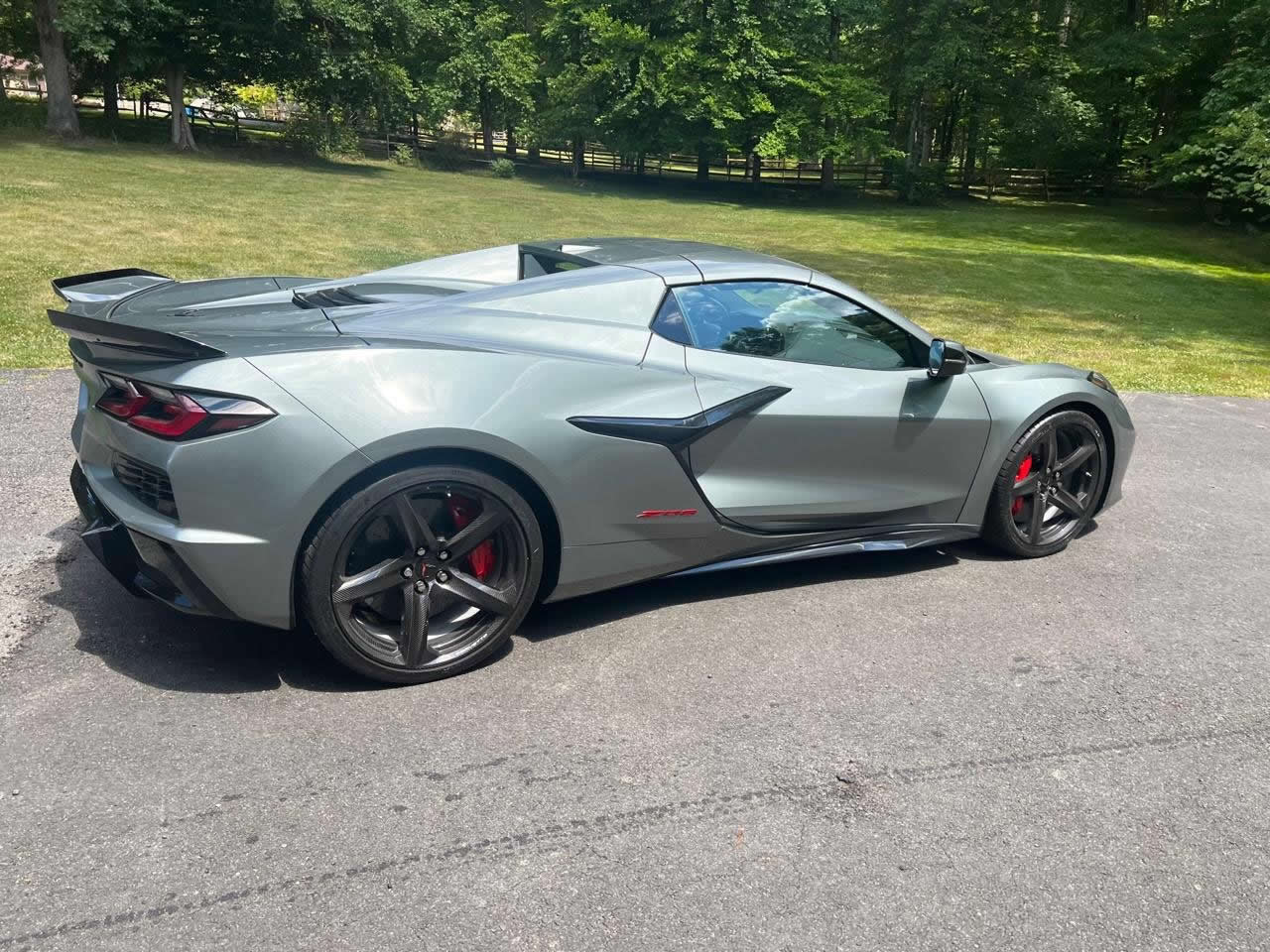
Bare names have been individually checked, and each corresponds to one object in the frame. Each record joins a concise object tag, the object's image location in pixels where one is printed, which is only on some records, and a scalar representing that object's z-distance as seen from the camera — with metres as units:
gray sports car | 3.08
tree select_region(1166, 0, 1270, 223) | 16.77
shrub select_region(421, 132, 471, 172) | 43.56
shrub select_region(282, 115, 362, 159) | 39.16
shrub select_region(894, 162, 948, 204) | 37.44
